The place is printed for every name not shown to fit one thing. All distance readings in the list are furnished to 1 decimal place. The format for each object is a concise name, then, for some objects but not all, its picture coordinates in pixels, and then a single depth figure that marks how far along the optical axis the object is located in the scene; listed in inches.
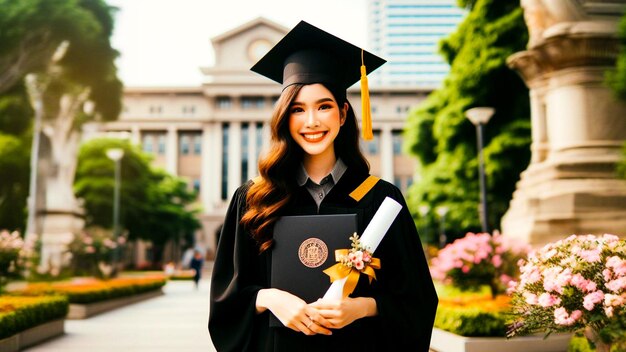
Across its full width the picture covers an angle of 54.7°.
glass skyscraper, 5713.6
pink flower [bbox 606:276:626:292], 160.8
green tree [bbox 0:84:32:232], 995.3
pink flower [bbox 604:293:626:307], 159.9
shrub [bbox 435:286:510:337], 313.0
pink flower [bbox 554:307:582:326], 168.7
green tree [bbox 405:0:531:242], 778.2
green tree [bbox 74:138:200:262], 1521.9
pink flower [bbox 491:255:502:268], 413.1
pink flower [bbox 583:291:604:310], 164.6
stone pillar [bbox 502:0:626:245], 414.0
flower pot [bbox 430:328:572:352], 298.5
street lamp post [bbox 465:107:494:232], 604.4
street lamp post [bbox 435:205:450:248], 1022.3
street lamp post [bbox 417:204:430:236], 1124.0
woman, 97.0
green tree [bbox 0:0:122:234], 920.3
